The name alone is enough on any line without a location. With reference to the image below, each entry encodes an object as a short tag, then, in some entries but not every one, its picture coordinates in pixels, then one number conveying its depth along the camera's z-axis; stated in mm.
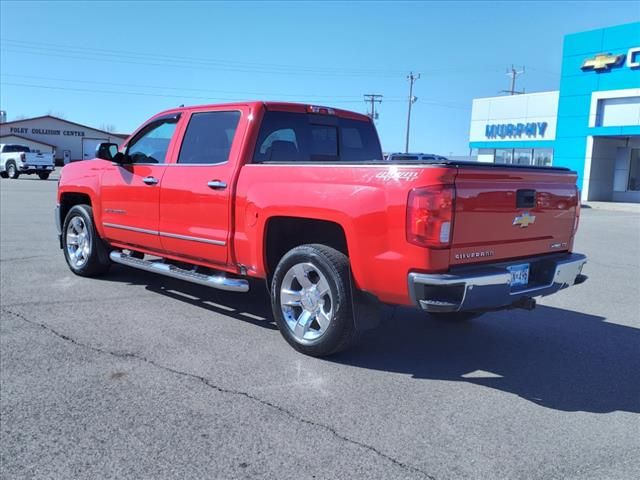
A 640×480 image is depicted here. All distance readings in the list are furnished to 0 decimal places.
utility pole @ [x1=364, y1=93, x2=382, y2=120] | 64512
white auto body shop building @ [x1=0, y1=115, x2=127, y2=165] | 67625
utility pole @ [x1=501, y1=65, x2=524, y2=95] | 71250
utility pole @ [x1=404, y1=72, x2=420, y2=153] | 59094
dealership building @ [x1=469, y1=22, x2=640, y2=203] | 28031
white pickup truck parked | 35000
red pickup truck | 4016
